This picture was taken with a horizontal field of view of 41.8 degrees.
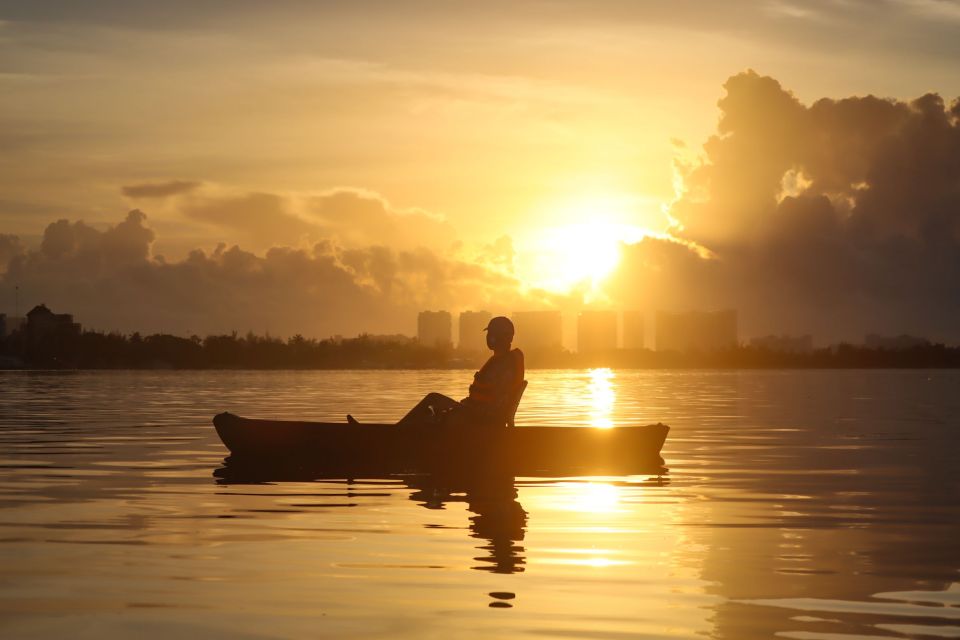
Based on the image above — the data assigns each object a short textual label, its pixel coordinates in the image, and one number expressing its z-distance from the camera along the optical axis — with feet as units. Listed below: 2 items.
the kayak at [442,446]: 73.31
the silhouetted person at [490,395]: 70.38
